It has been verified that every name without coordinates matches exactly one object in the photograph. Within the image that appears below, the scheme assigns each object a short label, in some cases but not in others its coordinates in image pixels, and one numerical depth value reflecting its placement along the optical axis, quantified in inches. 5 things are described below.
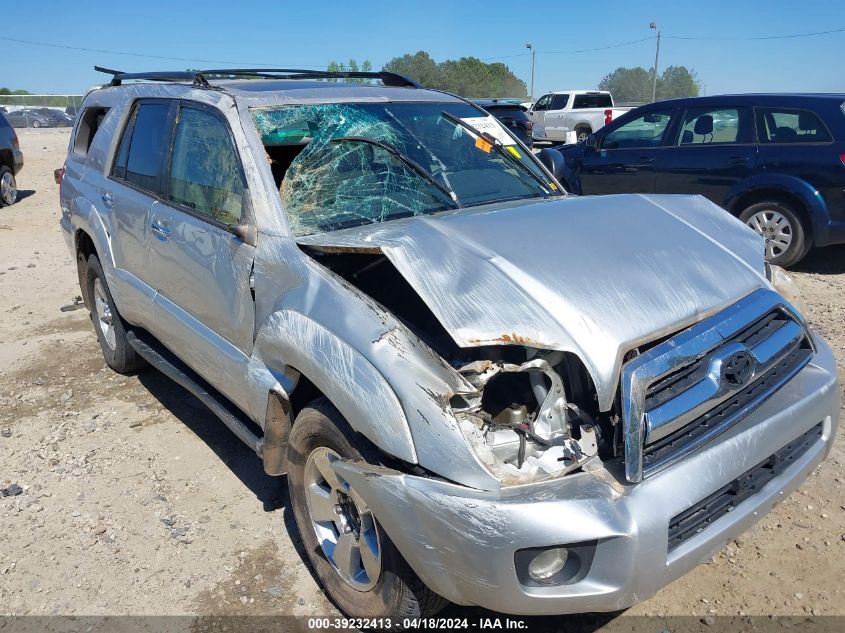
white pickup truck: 822.5
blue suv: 269.6
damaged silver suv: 80.0
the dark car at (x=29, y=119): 1283.2
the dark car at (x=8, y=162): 472.1
